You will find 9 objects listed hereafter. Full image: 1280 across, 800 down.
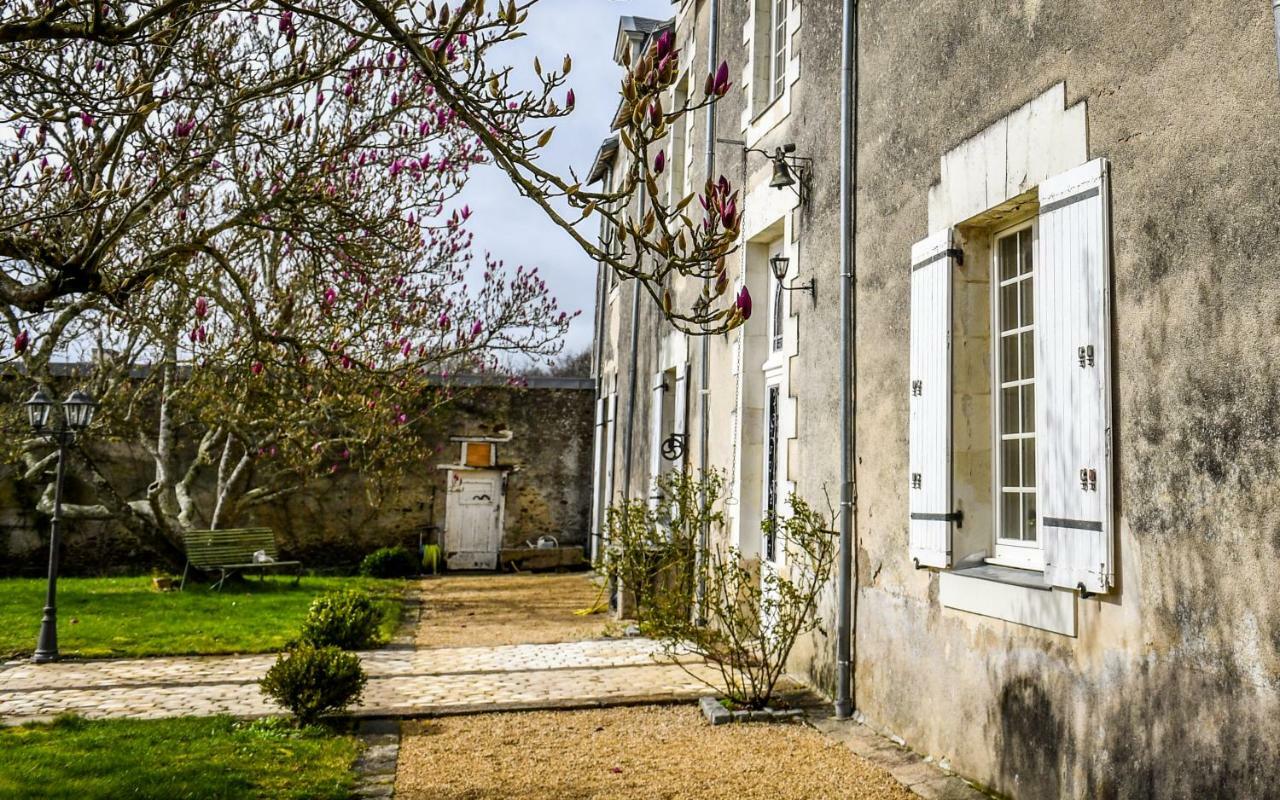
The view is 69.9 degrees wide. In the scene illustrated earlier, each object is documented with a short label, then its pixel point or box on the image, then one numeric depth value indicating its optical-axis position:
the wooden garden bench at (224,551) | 12.17
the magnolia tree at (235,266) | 4.39
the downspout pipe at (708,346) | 8.30
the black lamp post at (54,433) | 7.72
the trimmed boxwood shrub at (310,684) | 5.36
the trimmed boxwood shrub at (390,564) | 14.80
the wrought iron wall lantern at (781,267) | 6.81
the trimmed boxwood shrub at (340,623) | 7.83
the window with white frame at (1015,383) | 3.56
